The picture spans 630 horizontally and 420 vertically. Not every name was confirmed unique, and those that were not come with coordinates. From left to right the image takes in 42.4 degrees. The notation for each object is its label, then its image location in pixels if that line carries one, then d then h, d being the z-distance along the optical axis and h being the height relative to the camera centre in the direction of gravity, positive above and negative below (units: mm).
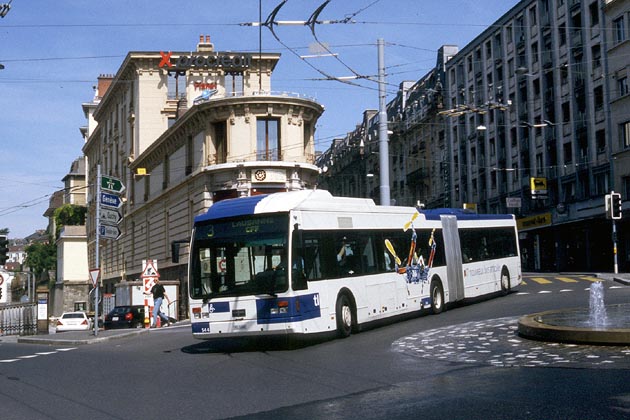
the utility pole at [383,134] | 26938 +4420
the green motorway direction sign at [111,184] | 26452 +3004
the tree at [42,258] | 110250 +2757
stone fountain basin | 12484 -1106
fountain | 14703 -1032
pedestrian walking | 29109 -920
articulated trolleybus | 15789 +83
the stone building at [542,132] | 48062 +9252
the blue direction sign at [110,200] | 25922 +2421
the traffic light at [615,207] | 36625 +2378
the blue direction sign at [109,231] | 25959 +1430
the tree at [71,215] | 95938 +7366
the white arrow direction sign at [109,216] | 26078 +1924
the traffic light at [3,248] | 28125 +1081
